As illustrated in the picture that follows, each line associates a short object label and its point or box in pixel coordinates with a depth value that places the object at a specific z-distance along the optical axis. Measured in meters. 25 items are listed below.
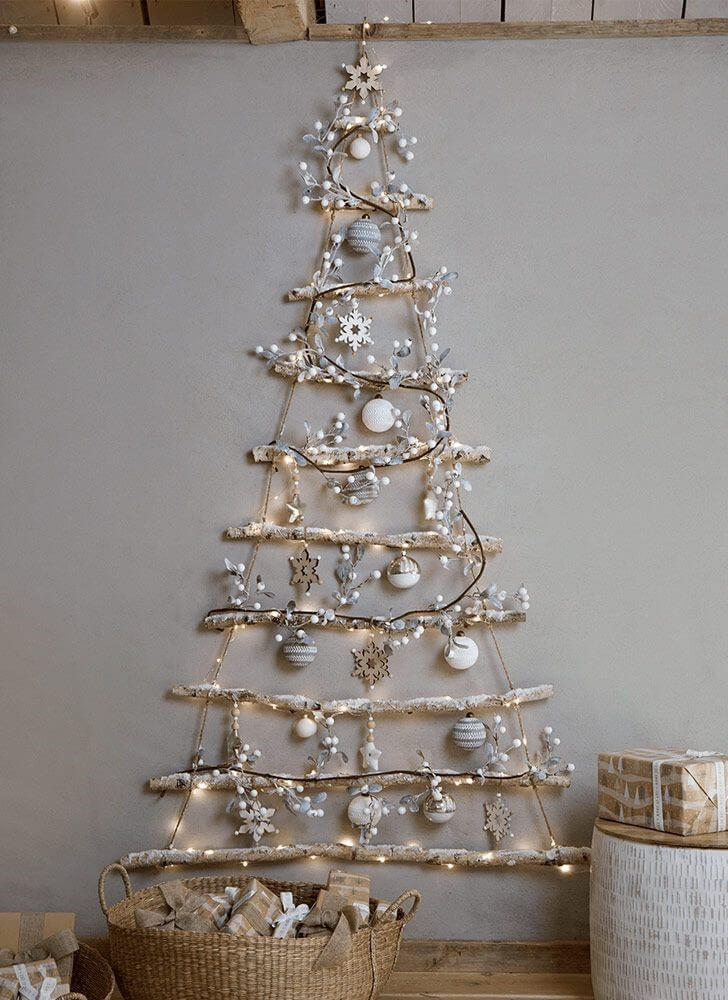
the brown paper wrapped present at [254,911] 2.13
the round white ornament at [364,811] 2.54
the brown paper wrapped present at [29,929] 2.38
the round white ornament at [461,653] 2.57
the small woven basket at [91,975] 2.21
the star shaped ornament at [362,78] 2.75
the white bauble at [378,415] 2.65
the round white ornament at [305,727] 2.59
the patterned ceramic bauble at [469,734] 2.54
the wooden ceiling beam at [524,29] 2.73
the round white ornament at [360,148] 2.73
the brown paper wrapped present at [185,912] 2.15
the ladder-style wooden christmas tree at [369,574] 2.58
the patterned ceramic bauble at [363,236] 2.66
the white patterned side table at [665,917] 2.04
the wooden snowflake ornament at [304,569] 2.67
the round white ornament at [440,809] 2.53
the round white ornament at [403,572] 2.60
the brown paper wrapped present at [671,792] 2.14
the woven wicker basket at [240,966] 2.02
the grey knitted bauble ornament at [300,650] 2.59
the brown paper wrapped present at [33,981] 2.08
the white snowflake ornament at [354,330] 2.72
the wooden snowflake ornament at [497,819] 2.57
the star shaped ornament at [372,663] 2.64
